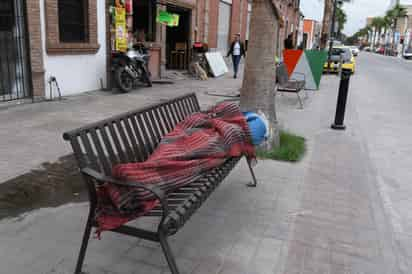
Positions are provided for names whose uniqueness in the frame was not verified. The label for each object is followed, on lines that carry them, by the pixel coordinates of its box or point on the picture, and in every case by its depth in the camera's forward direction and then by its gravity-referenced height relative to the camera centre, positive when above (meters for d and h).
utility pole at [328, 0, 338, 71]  20.89 +0.12
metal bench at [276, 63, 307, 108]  10.55 -0.86
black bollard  7.73 -0.91
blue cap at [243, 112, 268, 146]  3.99 -0.78
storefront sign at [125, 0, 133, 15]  11.70 +1.10
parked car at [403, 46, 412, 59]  60.66 +0.10
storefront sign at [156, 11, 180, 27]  13.84 +0.94
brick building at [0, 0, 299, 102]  8.27 -0.01
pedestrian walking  17.17 -0.13
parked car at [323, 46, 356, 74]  20.64 -0.40
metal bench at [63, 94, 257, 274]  2.51 -0.85
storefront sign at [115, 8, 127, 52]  11.15 +0.39
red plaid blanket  2.62 -0.85
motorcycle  10.91 -0.65
